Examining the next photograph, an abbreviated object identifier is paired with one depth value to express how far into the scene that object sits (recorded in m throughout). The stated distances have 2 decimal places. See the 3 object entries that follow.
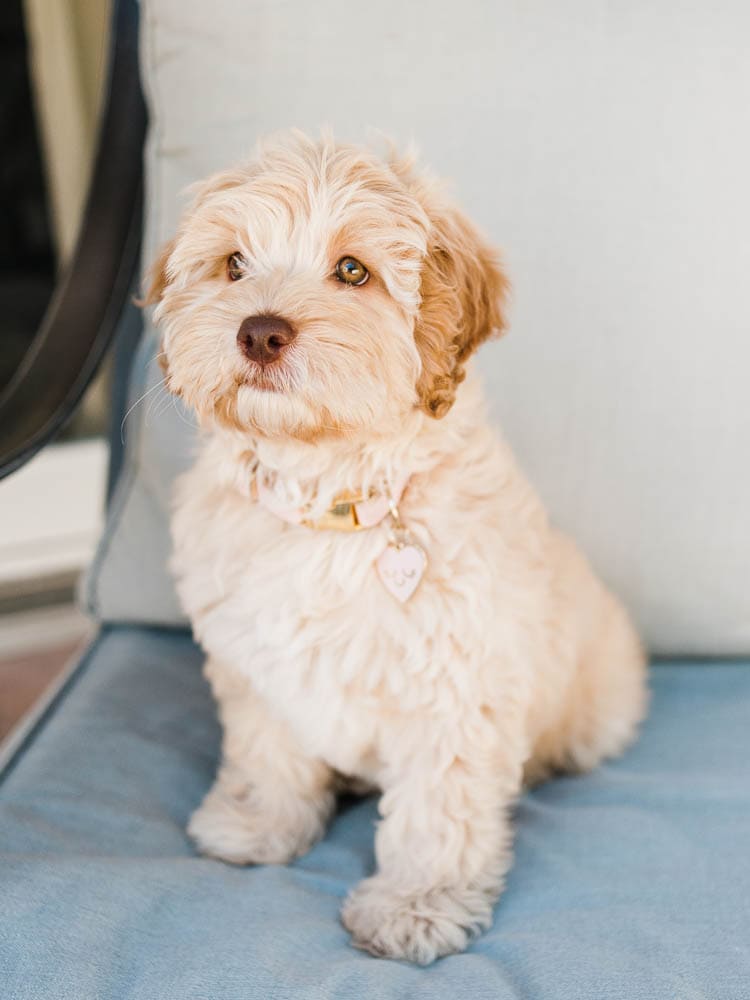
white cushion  1.48
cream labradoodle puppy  1.07
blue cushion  1.01
